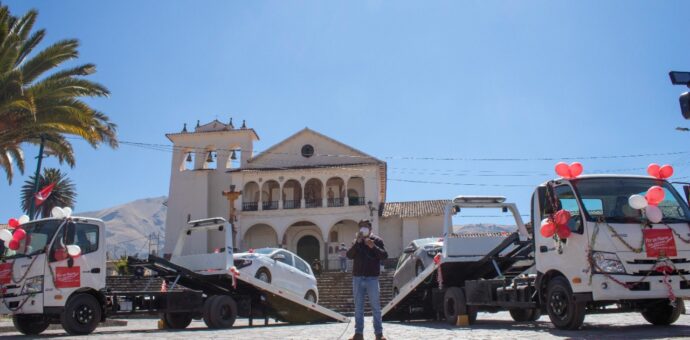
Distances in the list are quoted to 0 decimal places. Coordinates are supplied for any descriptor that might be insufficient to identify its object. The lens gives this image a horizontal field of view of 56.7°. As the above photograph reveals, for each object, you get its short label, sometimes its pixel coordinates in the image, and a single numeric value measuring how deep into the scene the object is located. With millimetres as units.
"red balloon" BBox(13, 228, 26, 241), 10773
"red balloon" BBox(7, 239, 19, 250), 10750
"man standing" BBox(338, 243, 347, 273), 35844
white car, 17047
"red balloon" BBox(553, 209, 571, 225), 8547
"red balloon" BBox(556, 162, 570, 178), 9109
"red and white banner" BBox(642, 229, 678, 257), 8336
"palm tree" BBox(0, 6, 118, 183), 15003
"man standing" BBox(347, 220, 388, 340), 8117
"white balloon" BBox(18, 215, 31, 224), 11469
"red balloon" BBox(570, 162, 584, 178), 9047
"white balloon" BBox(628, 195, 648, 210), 8484
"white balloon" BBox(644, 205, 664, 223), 8406
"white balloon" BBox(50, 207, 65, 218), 11116
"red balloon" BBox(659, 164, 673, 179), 9283
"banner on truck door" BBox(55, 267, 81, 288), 10672
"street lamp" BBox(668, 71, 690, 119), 7711
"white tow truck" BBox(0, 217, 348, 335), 10633
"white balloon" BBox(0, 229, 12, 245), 10812
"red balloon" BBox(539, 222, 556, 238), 8727
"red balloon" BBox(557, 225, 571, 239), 8594
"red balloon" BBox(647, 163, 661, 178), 9336
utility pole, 20064
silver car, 15297
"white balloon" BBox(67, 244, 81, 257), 10781
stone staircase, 26828
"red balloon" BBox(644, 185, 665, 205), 8492
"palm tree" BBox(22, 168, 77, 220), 51688
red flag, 13305
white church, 43000
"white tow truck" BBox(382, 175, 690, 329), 8266
